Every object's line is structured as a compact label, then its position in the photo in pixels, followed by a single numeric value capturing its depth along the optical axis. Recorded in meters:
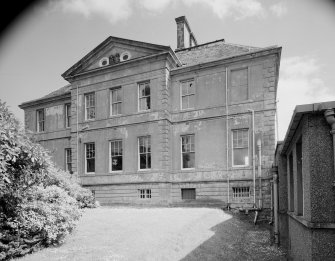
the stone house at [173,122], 18.03
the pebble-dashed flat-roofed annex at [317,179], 5.43
